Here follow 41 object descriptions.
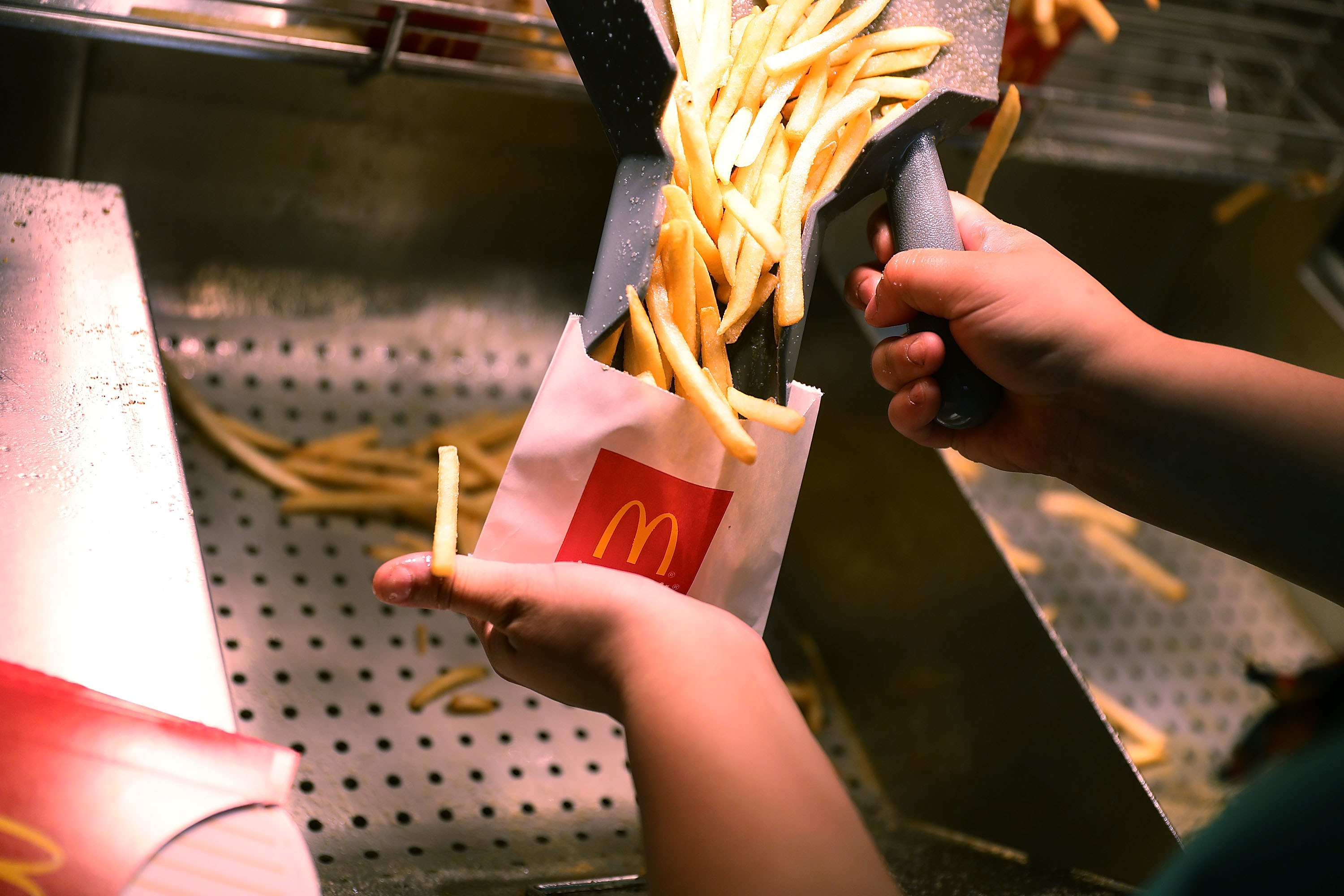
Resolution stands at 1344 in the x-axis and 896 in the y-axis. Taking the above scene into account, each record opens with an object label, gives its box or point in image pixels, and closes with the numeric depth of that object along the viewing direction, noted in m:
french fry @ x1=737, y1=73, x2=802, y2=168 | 0.74
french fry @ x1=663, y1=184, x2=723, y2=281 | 0.71
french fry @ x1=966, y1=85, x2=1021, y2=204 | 0.81
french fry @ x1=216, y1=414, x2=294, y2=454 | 0.97
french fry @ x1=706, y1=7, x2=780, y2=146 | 0.75
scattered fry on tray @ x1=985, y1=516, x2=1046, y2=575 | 1.11
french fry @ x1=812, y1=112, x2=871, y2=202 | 0.77
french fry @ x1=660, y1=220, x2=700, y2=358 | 0.71
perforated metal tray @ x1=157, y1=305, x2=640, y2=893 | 0.85
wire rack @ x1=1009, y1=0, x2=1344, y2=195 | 1.04
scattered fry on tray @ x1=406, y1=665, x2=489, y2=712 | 0.90
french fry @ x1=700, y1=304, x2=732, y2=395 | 0.73
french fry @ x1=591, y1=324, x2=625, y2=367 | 0.72
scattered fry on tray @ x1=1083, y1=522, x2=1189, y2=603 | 1.13
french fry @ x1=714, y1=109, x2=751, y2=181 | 0.73
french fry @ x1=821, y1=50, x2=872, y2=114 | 0.78
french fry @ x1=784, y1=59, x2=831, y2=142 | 0.76
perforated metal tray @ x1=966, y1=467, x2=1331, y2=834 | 1.04
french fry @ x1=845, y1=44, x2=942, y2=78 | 0.79
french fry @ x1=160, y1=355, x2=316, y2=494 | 0.95
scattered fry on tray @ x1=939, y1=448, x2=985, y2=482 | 1.19
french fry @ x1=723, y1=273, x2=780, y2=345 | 0.74
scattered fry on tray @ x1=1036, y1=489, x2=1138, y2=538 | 1.18
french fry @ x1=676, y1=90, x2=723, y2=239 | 0.73
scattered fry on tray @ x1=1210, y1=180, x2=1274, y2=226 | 1.14
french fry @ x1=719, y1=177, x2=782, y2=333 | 0.73
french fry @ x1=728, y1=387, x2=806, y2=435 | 0.70
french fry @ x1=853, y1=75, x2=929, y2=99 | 0.77
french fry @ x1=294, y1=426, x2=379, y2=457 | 0.98
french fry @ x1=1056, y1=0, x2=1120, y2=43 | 0.95
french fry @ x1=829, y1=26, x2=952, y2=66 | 0.79
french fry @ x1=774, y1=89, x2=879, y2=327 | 0.73
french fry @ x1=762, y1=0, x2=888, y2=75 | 0.75
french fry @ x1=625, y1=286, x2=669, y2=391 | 0.71
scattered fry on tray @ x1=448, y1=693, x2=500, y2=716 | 0.90
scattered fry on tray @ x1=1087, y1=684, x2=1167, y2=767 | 1.00
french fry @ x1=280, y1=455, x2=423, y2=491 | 0.97
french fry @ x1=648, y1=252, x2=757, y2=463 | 0.69
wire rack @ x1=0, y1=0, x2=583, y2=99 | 0.83
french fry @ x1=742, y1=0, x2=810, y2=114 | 0.76
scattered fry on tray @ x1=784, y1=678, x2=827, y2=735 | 0.99
